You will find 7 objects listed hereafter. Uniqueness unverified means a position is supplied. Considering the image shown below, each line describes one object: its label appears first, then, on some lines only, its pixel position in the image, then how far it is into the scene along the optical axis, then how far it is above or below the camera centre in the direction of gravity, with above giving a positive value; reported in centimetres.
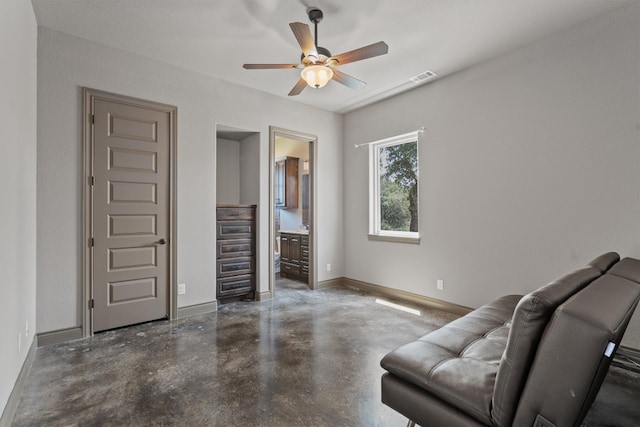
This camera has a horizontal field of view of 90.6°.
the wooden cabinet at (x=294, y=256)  547 -77
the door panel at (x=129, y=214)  321 +0
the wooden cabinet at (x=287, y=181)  693 +72
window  448 +37
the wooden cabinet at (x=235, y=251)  416 -51
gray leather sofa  103 -61
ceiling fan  248 +129
